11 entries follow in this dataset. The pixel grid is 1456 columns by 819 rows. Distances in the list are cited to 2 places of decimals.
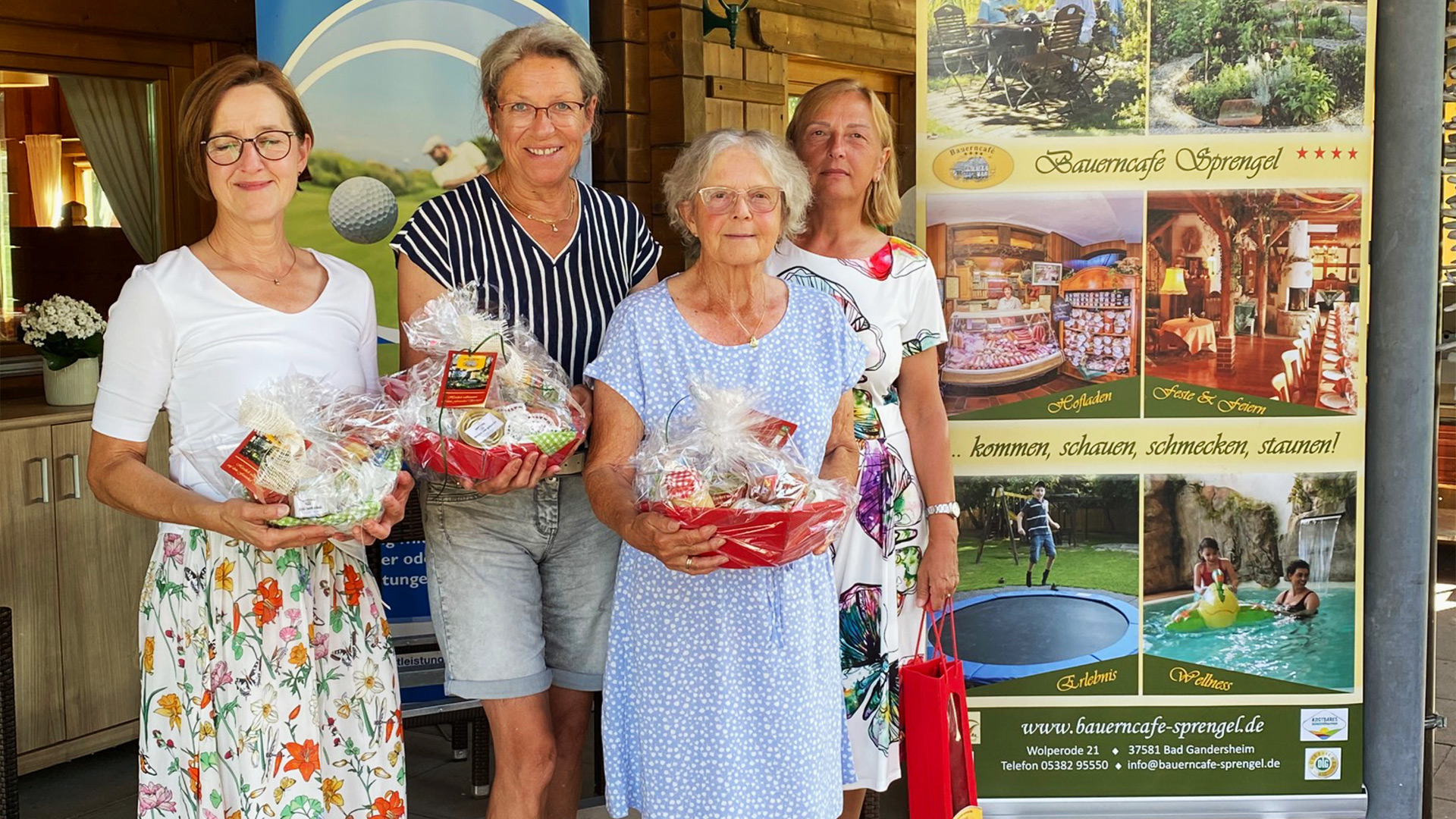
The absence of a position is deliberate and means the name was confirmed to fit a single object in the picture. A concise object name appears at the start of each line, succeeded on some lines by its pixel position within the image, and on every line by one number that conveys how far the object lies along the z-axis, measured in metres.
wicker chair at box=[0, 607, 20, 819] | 3.03
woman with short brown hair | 2.22
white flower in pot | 4.06
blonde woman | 2.81
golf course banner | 3.66
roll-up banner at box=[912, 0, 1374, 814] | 3.21
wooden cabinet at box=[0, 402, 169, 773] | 3.85
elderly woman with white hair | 2.39
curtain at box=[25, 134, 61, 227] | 4.77
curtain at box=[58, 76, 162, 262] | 4.86
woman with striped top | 2.50
